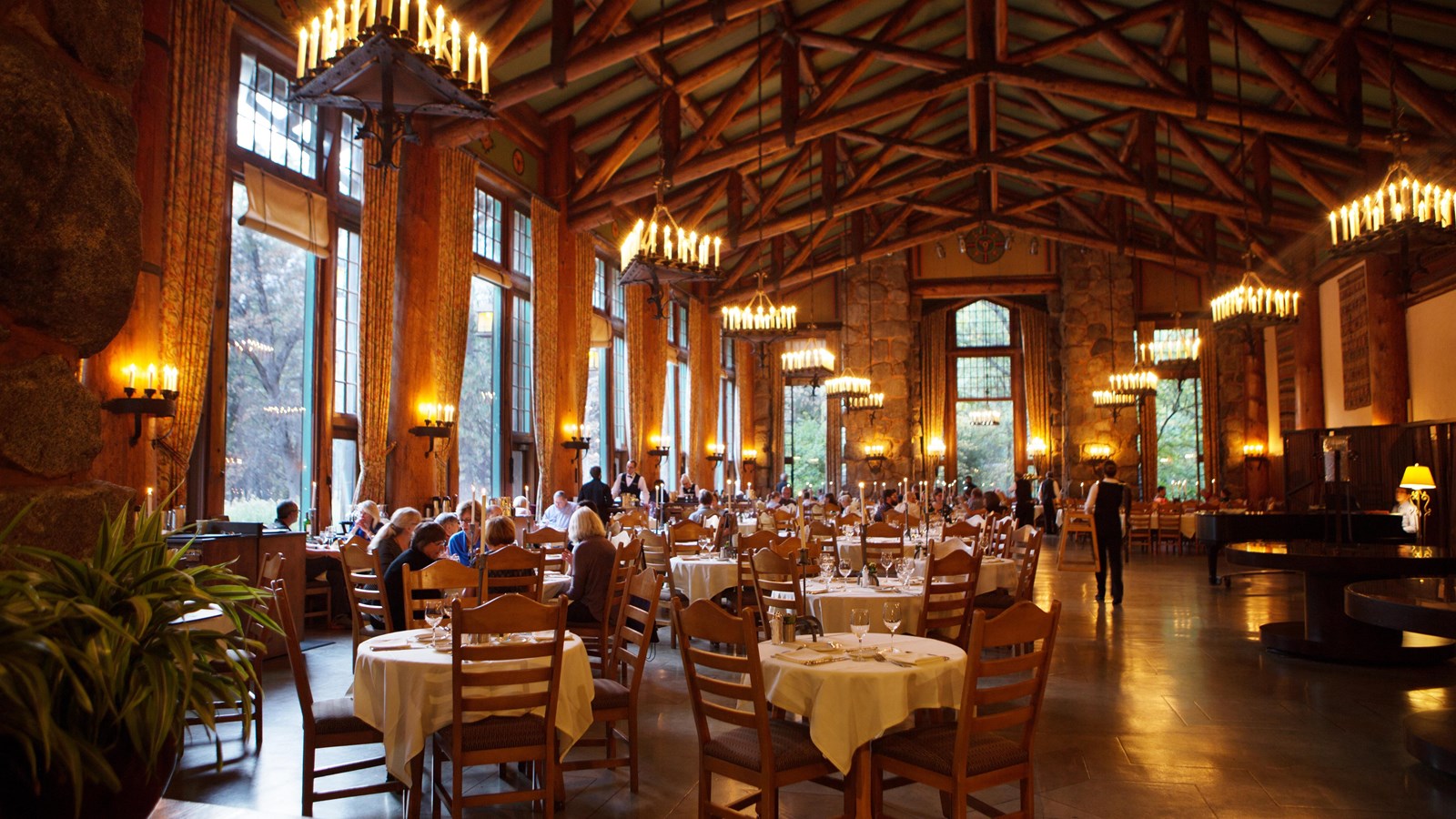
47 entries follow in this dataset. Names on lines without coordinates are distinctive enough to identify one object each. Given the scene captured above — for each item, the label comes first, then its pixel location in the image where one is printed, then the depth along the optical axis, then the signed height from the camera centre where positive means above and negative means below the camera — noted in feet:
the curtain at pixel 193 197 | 24.59 +7.46
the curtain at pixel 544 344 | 45.16 +6.24
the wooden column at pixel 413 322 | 34.09 +5.55
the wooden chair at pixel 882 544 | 26.03 -1.96
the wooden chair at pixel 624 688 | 13.79 -3.19
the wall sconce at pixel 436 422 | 34.40 +1.99
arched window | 80.64 +6.80
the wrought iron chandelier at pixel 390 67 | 16.80 +7.64
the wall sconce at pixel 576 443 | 46.57 +1.53
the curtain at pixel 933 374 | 79.46 +8.29
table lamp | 33.17 -0.47
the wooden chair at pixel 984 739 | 10.60 -3.22
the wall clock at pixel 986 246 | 72.69 +17.69
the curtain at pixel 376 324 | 32.91 +5.32
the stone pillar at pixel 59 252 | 5.57 +1.39
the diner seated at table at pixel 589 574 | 20.40 -2.15
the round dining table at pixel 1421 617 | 13.78 -2.21
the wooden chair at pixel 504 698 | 11.50 -2.80
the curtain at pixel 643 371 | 56.75 +6.32
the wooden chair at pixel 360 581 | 15.37 -1.98
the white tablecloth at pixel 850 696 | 11.32 -2.73
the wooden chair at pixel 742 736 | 10.87 -3.25
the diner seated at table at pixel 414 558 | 17.79 -1.61
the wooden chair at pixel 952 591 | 17.72 -2.24
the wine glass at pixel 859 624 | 13.50 -2.17
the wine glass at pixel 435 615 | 13.58 -2.01
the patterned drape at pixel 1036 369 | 77.36 +8.53
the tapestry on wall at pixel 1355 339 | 45.57 +6.58
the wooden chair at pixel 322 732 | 12.50 -3.40
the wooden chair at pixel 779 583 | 16.93 -2.22
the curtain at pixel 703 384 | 68.28 +6.66
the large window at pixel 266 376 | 28.73 +3.19
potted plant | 4.43 -0.97
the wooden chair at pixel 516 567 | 16.71 -1.71
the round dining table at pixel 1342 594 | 21.83 -3.01
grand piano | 32.96 -2.02
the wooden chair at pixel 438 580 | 15.07 -1.68
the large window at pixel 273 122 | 29.09 +11.37
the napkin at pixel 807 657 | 12.05 -2.37
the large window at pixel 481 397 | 42.24 +3.54
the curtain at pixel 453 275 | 37.14 +8.03
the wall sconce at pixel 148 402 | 22.12 +1.73
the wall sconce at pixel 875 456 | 73.46 +1.32
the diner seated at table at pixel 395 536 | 22.72 -1.47
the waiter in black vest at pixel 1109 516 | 33.01 -1.55
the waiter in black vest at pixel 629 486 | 47.98 -0.60
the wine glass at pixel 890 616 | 13.64 -2.07
